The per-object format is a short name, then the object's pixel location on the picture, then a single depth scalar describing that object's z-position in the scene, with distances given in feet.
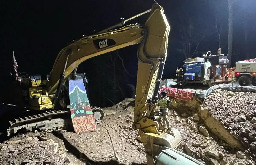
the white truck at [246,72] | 47.39
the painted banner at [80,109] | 29.63
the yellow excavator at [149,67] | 18.90
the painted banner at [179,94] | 37.34
